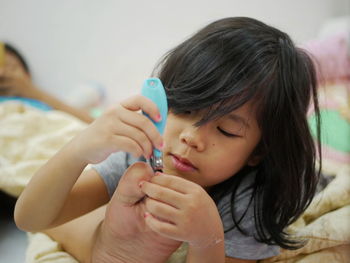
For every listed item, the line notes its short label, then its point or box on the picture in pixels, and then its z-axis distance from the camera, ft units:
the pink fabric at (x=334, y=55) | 4.76
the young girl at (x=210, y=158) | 1.48
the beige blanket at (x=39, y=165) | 2.19
